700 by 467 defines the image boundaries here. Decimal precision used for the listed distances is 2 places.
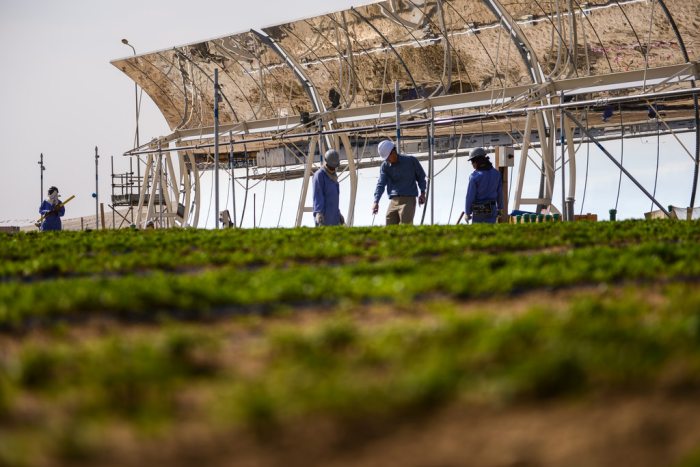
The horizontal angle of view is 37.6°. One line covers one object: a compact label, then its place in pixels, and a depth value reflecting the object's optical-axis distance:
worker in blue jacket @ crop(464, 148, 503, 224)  17.75
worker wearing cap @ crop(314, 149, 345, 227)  18.19
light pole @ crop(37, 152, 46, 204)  54.78
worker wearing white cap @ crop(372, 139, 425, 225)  17.94
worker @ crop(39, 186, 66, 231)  26.11
